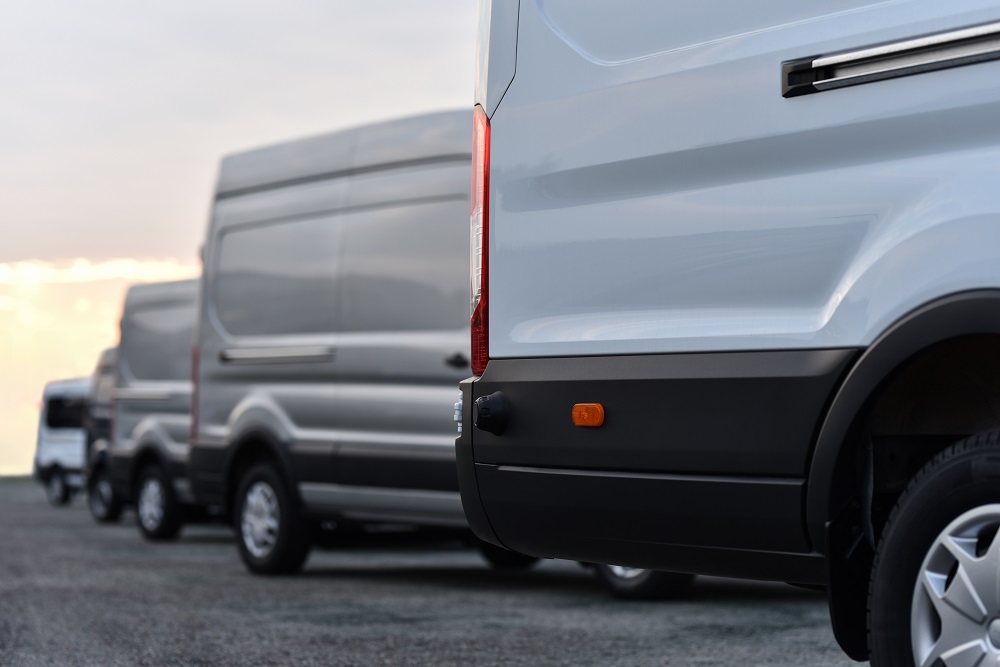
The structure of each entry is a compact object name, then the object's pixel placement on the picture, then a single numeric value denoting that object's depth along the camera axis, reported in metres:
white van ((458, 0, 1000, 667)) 2.98
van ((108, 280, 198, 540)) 14.14
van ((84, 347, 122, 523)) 18.06
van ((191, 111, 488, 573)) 8.13
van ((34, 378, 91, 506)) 25.59
